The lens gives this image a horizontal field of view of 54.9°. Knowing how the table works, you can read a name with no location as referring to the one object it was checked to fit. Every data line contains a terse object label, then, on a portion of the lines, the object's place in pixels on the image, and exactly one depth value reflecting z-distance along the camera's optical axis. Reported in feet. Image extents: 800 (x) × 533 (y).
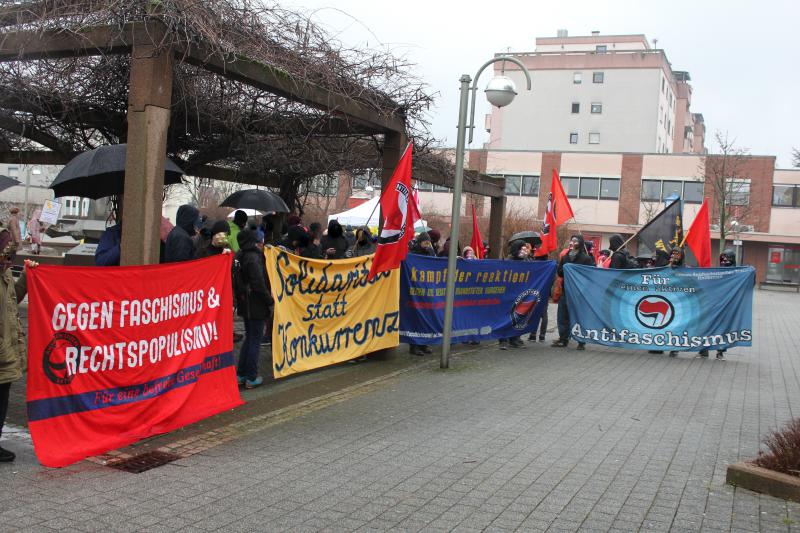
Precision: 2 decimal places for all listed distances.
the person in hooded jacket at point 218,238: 26.07
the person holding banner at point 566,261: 42.24
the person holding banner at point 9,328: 17.34
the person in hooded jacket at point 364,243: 36.83
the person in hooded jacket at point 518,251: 43.47
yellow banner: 26.40
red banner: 17.46
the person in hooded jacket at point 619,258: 44.32
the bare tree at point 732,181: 148.87
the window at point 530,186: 181.98
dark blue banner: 35.14
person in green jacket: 36.17
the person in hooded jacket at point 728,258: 48.64
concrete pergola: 21.49
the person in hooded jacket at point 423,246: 38.22
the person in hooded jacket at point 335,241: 37.19
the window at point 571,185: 180.14
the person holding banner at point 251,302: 26.22
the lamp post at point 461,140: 32.53
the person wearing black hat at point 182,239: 27.63
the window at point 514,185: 183.32
